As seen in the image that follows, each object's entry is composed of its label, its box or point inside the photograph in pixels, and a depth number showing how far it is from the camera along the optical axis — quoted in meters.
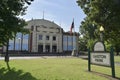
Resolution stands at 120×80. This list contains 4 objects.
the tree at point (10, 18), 6.70
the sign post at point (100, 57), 5.15
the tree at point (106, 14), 7.98
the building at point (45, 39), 24.53
